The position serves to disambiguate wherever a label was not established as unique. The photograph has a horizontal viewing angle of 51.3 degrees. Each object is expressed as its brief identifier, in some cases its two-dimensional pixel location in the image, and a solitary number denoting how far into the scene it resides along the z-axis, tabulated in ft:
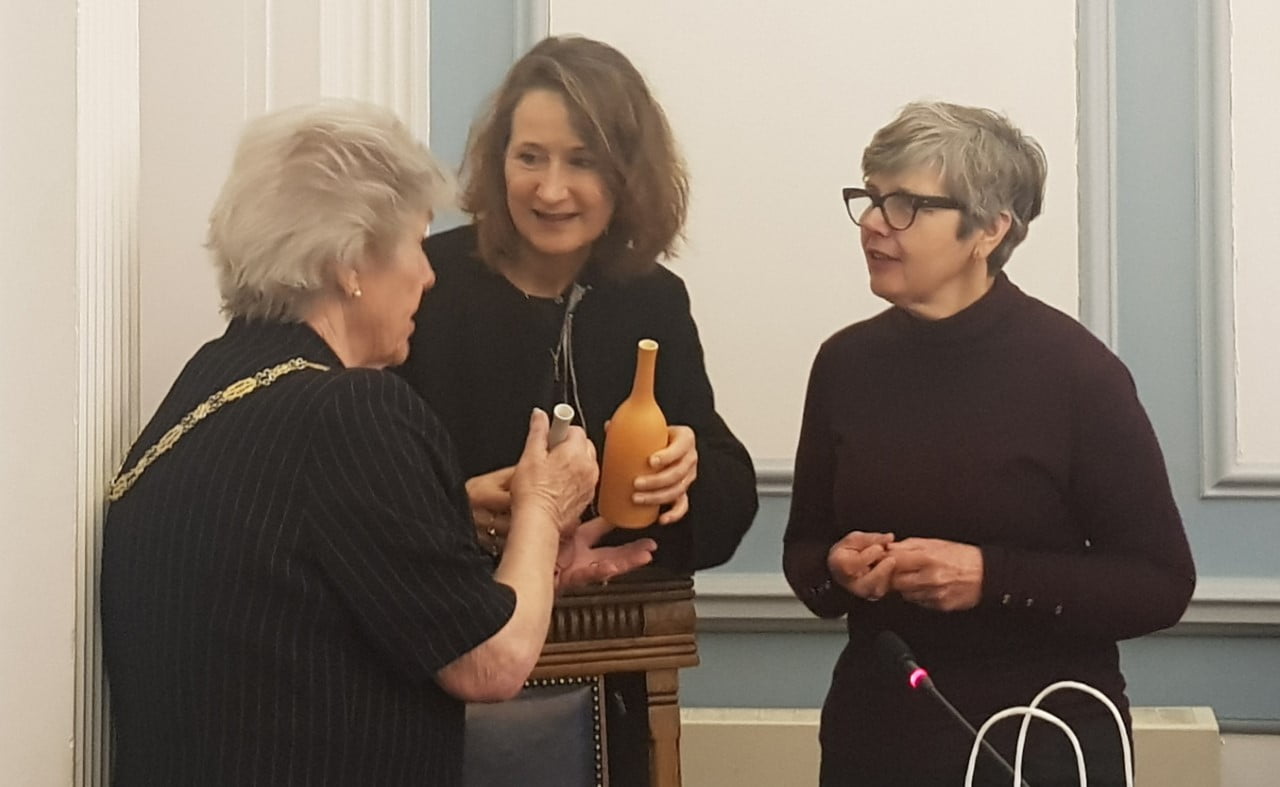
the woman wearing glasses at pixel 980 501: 4.86
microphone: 4.58
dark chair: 5.11
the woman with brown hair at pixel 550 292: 5.09
